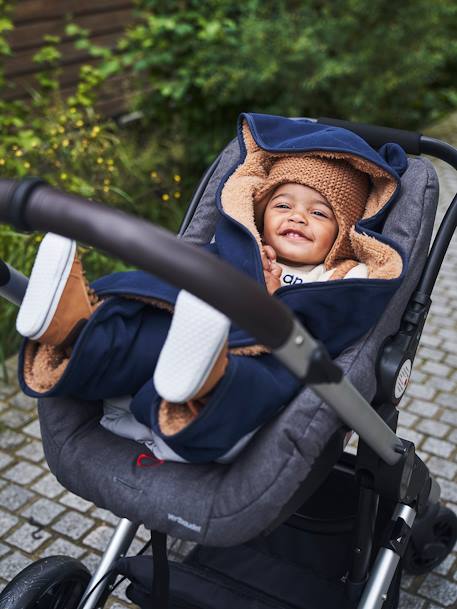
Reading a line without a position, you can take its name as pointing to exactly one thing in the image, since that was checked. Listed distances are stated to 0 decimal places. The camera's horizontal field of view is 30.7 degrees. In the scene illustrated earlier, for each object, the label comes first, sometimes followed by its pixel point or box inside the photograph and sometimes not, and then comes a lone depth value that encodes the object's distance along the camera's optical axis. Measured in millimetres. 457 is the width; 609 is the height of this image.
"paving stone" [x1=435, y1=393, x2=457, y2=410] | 3762
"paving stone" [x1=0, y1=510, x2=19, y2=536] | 3049
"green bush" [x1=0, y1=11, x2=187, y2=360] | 4219
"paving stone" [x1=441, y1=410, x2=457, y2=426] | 3639
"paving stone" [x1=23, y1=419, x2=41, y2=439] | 3602
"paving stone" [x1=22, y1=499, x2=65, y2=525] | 3123
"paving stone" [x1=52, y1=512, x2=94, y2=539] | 3047
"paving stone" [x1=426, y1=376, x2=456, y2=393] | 3887
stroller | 1386
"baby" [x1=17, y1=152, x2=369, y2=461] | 1576
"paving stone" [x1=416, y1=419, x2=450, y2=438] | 3557
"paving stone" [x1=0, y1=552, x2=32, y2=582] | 2828
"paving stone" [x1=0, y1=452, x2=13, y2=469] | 3409
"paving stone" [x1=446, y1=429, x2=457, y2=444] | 3510
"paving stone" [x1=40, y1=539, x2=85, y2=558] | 2943
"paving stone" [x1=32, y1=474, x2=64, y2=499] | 3262
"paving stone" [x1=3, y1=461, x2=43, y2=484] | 3334
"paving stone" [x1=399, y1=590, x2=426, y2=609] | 2691
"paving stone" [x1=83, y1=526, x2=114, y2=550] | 2984
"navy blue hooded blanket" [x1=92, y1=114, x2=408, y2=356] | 1952
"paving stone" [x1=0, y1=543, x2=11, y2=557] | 2930
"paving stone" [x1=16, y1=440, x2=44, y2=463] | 3459
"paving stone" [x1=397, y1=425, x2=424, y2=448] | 3517
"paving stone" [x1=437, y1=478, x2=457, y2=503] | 3184
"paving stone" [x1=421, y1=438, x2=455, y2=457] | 3436
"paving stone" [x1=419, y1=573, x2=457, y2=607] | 2711
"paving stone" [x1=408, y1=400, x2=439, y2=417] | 3697
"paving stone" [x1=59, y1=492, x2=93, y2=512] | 3176
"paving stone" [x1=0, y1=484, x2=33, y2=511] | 3188
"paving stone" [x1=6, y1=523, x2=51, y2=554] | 2975
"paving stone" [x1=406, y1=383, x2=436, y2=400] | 3824
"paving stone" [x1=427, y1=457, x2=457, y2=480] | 3314
